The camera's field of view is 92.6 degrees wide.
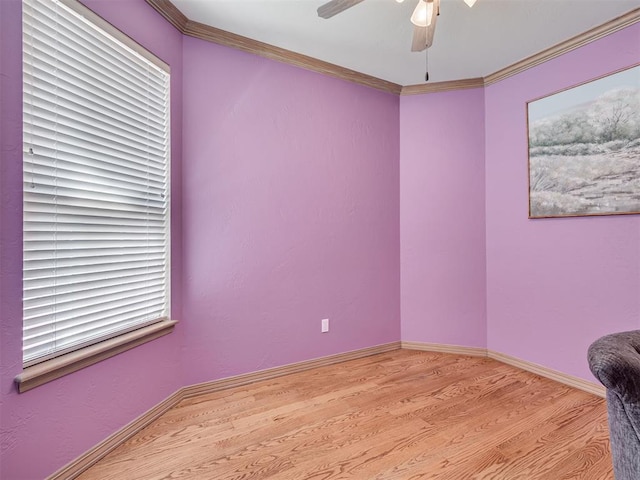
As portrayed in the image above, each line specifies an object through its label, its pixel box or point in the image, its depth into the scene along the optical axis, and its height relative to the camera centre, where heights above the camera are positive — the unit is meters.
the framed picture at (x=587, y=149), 1.98 +0.66
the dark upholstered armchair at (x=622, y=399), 0.86 -0.46
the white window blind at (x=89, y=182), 1.27 +0.32
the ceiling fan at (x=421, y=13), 1.40 +1.08
